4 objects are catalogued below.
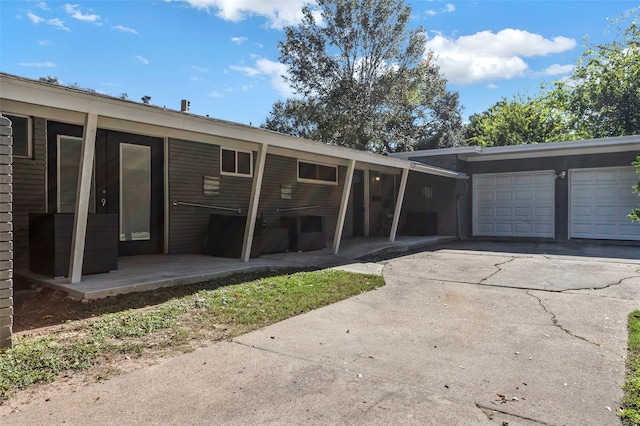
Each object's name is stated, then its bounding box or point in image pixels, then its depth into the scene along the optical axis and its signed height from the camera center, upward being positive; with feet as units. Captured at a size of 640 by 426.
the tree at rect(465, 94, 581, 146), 89.15 +19.49
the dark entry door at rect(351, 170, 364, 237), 43.75 +0.71
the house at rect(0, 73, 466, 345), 16.03 +1.47
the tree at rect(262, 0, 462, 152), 70.33 +25.76
